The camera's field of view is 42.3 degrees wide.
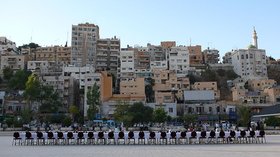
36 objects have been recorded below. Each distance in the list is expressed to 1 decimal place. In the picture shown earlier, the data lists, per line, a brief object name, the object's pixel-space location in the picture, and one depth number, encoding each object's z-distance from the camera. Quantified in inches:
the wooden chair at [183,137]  925.8
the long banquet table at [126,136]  915.4
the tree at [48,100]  2798.2
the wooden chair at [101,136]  920.8
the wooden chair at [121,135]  911.7
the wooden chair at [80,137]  916.6
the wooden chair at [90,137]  920.3
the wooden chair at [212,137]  926.4
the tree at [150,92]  3414.9
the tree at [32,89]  2632.9
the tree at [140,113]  2541.8
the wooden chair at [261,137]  944.9
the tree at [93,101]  2568.9
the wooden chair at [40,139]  922.1
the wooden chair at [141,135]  912.3
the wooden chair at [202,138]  921.8
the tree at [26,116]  2437.3
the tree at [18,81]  3270.2
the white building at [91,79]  3180.1
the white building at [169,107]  2987.2
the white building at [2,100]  2993.6
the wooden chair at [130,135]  917.8
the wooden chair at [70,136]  919.0
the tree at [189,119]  2653.1
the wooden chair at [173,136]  924.7
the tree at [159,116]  2578.7
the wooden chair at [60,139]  921.5
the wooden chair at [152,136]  915.4
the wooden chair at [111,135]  912.1
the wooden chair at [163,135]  916.0
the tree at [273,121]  2176.6
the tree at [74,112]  2819.9
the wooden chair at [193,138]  917.2
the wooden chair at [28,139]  924.6
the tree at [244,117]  2387.8
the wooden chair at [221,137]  930.7
